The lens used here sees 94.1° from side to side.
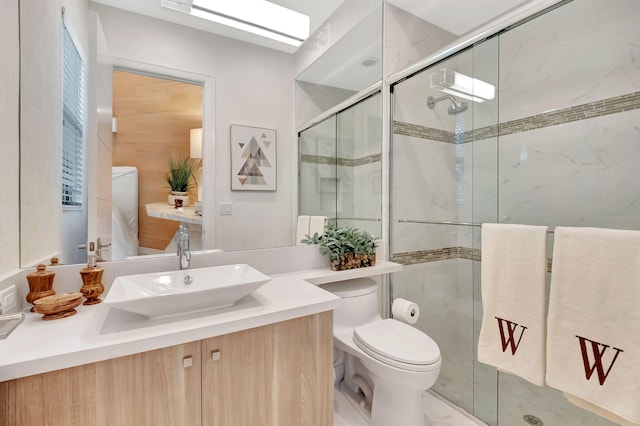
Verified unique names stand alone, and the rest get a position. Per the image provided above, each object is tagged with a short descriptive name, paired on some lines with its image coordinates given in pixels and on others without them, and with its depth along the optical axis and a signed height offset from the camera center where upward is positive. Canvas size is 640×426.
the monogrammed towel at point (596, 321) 1.05 -0.41
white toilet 1.34 -0.69
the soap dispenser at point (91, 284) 1.14 -0.28
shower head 2.16 +0.79
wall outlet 0.96 -0.29
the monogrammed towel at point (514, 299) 1.33 -0.41
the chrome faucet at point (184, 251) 1.35 -0.18
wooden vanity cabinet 0.79 -0.53
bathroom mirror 1.12 +0.35
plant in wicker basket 1.76 -0.21
